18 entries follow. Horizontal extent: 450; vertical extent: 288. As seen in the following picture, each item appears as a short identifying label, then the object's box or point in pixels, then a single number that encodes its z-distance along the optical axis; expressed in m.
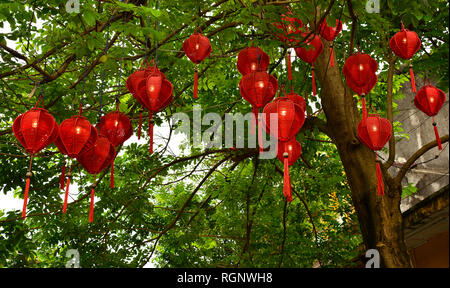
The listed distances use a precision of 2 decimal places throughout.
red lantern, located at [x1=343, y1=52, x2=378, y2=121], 3.68
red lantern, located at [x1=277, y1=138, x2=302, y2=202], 3.72
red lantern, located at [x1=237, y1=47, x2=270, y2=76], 3.63
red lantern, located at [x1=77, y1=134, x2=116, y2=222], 3.26
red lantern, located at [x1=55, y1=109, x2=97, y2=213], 3.06
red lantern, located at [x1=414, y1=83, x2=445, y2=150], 4.39
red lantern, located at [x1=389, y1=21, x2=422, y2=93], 3.91
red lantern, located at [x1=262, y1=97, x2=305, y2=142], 2.89
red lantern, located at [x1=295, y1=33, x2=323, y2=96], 3.96
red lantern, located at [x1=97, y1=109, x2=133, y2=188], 3.51
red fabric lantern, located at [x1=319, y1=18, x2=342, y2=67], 4.07
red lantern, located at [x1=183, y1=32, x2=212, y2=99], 3.72
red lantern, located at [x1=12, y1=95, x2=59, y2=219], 3.00
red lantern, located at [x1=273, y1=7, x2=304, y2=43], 3.50
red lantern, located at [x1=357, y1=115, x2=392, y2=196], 3.69
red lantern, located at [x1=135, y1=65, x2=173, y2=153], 3.25
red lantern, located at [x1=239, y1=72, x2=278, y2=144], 3.22
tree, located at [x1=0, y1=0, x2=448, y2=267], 4.11
